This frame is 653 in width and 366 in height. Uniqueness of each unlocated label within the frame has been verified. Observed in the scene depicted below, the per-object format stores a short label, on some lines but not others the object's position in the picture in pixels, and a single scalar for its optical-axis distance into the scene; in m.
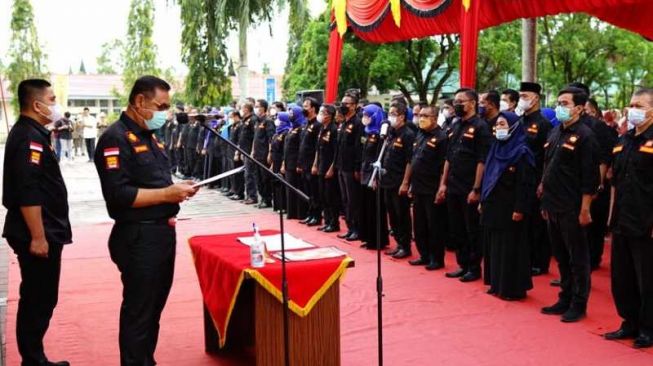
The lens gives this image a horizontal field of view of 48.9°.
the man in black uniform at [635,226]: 4.39
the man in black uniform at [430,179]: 6.70
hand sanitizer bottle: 3.68
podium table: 3.69
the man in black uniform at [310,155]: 9.42
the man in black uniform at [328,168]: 8.90
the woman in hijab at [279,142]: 10.55
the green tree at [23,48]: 26.44
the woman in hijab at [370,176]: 7.73
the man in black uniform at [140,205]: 3.48
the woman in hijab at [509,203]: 5.52
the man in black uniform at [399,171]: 7.21
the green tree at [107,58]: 32.72
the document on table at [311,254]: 3.86
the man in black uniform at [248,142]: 11.58
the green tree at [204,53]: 17.38
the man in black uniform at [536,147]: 5.92
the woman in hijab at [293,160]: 9.98
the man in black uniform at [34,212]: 3.89
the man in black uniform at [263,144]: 11.08
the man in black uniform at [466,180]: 6.12
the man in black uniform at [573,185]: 4.91
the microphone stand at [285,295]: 3.33
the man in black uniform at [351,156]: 8.27
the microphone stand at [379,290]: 3.43
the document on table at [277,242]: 4.16
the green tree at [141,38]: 22.75
